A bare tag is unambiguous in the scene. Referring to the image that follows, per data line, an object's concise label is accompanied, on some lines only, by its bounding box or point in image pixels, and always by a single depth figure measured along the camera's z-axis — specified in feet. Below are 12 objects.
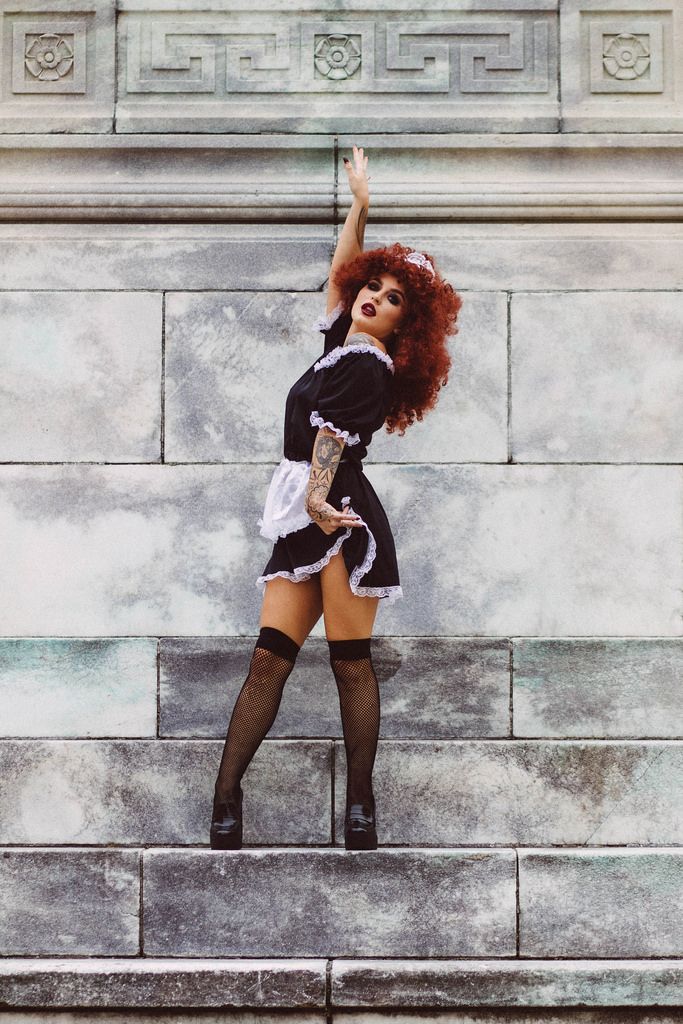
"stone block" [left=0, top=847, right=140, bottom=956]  19.48
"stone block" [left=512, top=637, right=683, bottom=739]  21.29
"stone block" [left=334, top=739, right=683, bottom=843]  20.61
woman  18.61
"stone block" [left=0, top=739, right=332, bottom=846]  20.57
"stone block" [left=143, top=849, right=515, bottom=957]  19.06
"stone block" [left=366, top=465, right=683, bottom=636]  21.80
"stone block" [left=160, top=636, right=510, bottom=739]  21.15
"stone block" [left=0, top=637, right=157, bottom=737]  21.34
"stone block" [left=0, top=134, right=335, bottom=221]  22.49
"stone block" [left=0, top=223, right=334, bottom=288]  22.45
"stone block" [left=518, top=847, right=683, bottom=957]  19.38
